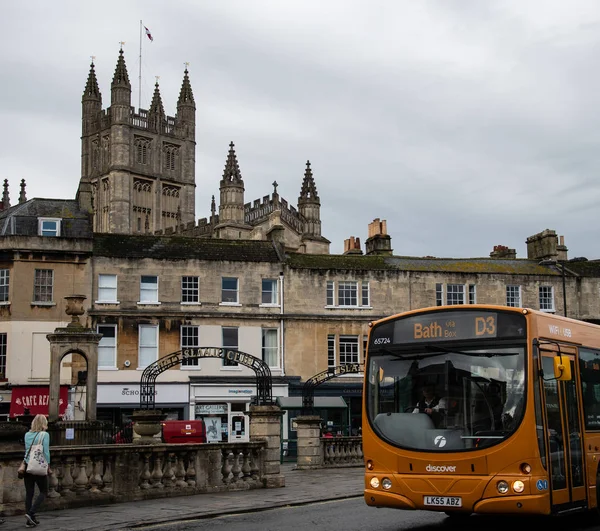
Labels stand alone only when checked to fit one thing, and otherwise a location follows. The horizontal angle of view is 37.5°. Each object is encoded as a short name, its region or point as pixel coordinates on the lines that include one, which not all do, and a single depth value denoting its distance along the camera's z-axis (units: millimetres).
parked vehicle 30141
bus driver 11586
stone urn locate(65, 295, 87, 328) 26844
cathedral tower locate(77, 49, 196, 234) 123000
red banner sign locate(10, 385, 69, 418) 39531
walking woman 13281
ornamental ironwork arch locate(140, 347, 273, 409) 25698
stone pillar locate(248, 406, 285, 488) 19938
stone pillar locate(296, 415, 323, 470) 28188
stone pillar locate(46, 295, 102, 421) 27859
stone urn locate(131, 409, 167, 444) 22188
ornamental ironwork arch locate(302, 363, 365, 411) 32031
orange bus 11070
